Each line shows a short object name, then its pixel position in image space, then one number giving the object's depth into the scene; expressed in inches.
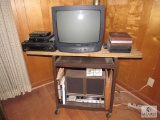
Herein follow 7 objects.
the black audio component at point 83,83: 59.4
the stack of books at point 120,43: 49.7
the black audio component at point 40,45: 53.7
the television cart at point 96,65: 52.2
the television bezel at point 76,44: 46.9
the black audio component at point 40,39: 54.4
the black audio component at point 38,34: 55.3
